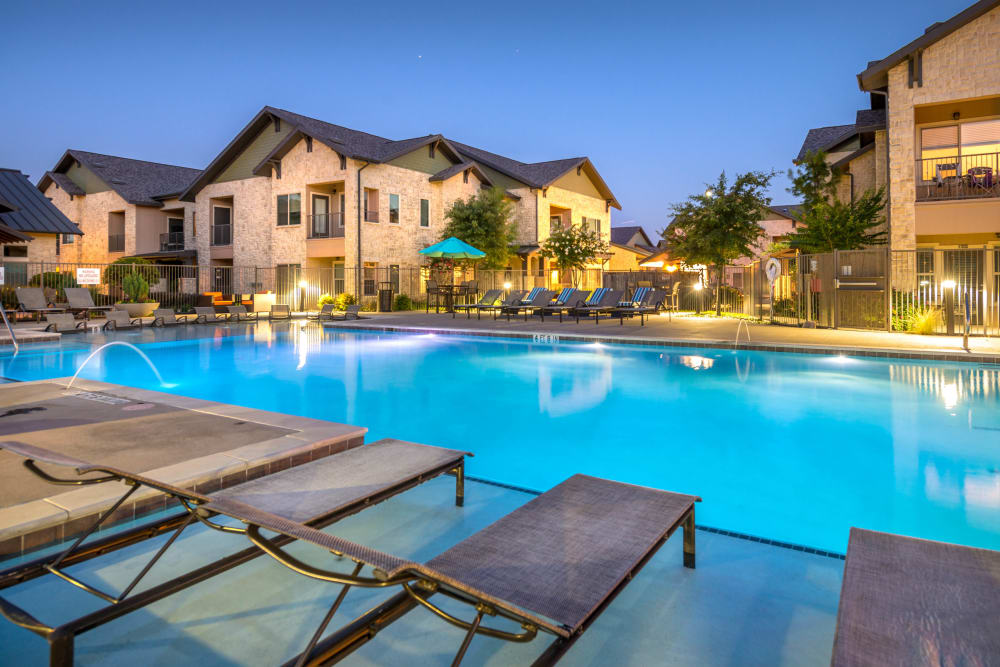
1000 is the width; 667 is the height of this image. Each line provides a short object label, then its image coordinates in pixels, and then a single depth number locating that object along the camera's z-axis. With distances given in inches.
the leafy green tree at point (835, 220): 640.4
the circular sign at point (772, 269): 605.6
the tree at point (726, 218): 843.4
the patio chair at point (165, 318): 698.8
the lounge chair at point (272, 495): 74.6
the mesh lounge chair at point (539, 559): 56.8
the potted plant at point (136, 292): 777.1
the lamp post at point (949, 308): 496.1
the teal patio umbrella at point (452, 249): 833.5
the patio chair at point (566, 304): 700.7
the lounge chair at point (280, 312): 815.6
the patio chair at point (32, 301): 662.5
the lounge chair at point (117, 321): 653.9
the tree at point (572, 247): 1066.1
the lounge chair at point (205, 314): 753.6
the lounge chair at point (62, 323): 580.4
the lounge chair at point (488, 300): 763.4
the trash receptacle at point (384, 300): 936.9
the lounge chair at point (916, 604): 58.5
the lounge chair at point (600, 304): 673.6
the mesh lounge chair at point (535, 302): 712.4
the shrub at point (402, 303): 964.6
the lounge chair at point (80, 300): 681.6
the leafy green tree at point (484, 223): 1009.5
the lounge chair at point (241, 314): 791.1
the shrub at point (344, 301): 910.4
